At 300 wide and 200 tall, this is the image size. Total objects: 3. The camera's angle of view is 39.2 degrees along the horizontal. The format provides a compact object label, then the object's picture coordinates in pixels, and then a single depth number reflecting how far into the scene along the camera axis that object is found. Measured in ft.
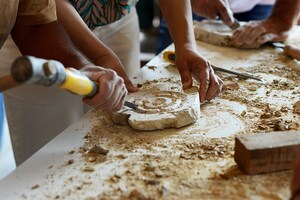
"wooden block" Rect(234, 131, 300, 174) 3.10
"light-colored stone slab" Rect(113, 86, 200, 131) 3.87
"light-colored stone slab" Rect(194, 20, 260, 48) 6.41
